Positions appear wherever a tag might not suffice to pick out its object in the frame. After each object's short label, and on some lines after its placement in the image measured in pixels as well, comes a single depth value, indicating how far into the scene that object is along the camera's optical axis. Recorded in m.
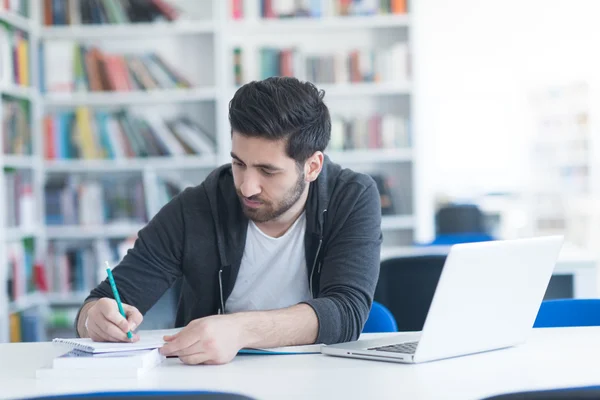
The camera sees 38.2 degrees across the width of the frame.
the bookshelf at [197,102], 4.80
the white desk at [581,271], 3.06
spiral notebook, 1.51
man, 1.93
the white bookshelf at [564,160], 9.50
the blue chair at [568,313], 2.01
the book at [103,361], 1.44
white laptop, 1.46
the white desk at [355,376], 1.30
